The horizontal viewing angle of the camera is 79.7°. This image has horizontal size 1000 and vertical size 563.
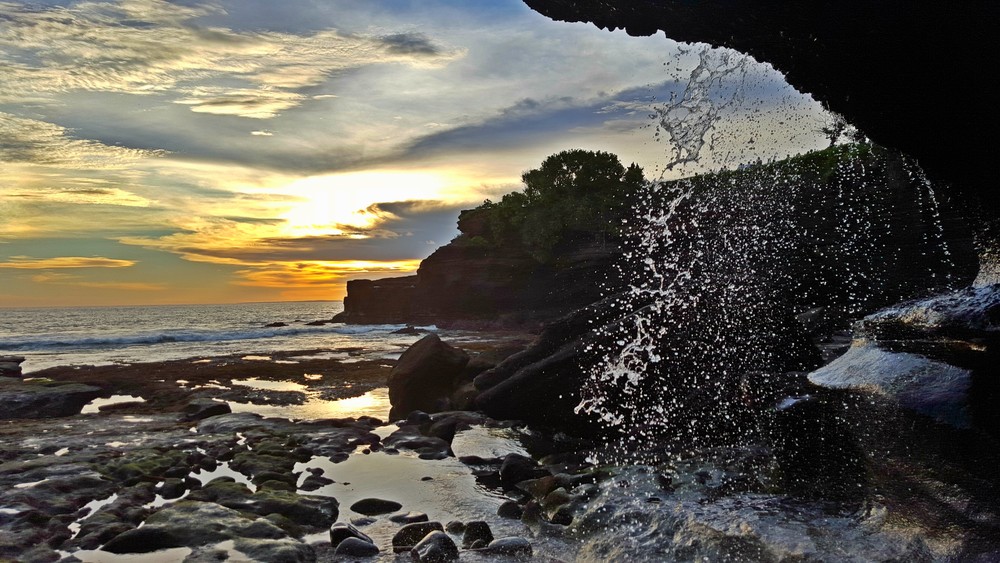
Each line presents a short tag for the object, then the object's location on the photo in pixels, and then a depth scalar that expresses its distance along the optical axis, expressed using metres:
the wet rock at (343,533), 6.69
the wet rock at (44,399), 15.91
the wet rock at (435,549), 6.18
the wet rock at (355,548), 6.39
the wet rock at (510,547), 6.37
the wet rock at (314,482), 8.97
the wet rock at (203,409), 14.85
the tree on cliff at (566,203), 52.59
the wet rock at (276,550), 6.16
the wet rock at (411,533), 6.65
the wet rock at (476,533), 6.66
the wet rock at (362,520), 7.50
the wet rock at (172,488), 8.56
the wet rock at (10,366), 24.68
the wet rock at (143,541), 6.44
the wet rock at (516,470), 9.18
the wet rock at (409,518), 7.55
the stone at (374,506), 7.93
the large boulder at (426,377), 15.72
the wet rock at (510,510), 7.67
